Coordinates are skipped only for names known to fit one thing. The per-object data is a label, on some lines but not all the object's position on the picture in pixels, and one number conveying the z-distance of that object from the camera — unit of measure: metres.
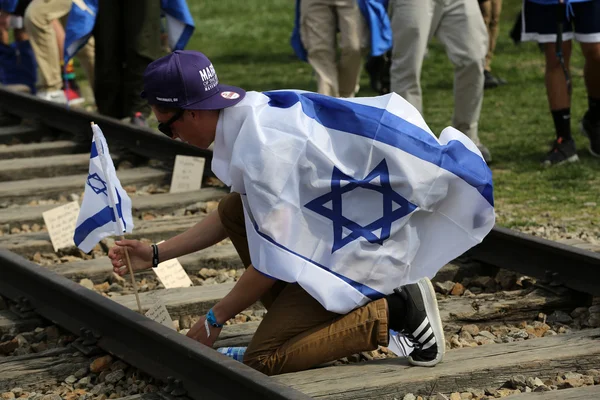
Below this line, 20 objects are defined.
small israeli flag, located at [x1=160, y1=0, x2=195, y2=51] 18.73
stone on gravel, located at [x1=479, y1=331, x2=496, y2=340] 9.07
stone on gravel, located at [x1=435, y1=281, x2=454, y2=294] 10.43
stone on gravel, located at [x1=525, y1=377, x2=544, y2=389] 7.94
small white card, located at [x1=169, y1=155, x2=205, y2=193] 14.54
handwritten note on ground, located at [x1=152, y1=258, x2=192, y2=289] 10.58
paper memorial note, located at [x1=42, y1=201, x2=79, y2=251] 12.14
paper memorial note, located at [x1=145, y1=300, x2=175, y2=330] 9.06
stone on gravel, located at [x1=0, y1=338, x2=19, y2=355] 9.20
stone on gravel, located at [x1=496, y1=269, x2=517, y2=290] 10.37
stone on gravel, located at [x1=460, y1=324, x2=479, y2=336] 9.23
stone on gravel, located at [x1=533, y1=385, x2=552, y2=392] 7.77
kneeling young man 7.79
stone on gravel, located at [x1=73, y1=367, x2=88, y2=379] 8.61
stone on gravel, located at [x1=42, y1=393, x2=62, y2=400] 8.12
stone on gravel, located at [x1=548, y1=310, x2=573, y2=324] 9.47
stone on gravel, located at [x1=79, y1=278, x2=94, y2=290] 10.91
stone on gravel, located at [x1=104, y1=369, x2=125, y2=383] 8.42
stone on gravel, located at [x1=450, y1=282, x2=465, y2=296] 10.34
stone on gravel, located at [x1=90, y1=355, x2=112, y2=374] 8.67
